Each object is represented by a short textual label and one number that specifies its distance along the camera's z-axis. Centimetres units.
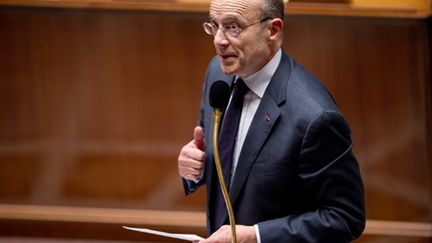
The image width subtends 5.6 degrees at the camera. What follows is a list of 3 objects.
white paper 953
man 949
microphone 947
